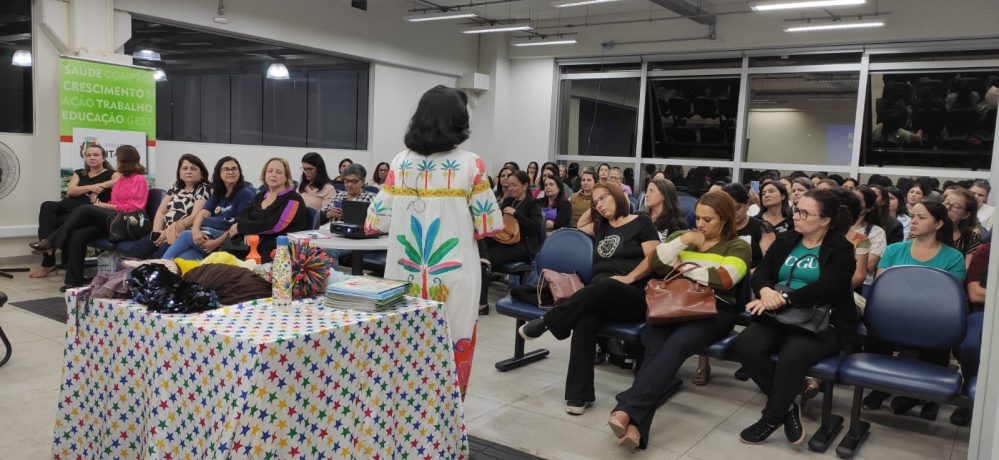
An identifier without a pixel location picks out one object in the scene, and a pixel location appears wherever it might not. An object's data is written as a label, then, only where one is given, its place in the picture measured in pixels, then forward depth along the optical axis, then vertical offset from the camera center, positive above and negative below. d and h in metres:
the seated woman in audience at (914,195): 6.08 -0.09
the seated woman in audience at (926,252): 3.60 -0.35
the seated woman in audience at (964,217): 4.20 -0.18
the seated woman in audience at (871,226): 4.29 -0.28
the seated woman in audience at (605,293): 3.47 -0.60
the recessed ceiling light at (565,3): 8.19 +1.94
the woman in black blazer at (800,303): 3.12 -0.59
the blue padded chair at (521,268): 5.39 -0.77
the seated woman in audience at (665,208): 4.47 -0.22
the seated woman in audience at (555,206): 6.27 -0.34
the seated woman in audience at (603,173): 9.00 -0.02
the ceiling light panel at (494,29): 9.50 +1.92
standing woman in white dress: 2.76 -0.19
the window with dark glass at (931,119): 9.02 +0.88
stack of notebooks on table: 2.28 -0.43
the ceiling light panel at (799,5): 7.20 +1.83
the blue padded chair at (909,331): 2.92 -0.67
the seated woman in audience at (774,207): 4.80 -0.20
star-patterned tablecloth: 1.89 -0.68
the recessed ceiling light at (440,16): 9.26 +2.01
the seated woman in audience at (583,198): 6.95 -0.28
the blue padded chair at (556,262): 3.98 -0.54
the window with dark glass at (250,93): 8.40 +0.86
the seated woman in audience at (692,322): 3.02 -0.66
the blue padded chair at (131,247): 5.54 -0.77
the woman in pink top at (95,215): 5.87 -0.55
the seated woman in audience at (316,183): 6.28 -0.22
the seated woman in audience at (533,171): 10.84 -0.04
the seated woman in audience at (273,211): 4.77 -0.37
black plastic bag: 2.15 -0.43
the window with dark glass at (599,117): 11.82 +0.93
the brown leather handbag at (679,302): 3.26 -0.60
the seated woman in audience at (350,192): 5.91 -0.27
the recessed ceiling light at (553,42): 10.39 +1.91
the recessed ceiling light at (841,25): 8.57 +1.91
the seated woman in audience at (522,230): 5.42 -0.49
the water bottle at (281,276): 2.36 -0.40
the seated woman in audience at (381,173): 8.81 -0.14
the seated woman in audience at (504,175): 5.95 -0.07
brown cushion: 2.41 -0.44
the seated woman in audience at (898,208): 5.63 -0.20
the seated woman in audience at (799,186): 5.21 -0.05
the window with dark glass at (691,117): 10.88 +0.92
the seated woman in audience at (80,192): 6.46 -0.39
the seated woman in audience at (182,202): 5.37 -0.38
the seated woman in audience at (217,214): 5.04 -0.43
